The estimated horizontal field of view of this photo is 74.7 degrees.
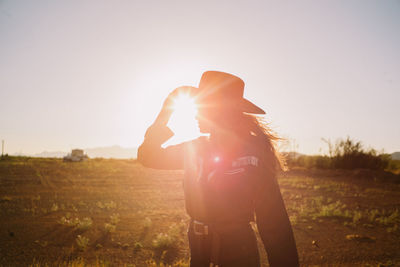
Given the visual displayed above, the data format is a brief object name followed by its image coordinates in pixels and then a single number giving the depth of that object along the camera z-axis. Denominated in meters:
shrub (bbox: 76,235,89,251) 6.31
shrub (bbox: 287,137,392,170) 23.88
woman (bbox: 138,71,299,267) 1.95
